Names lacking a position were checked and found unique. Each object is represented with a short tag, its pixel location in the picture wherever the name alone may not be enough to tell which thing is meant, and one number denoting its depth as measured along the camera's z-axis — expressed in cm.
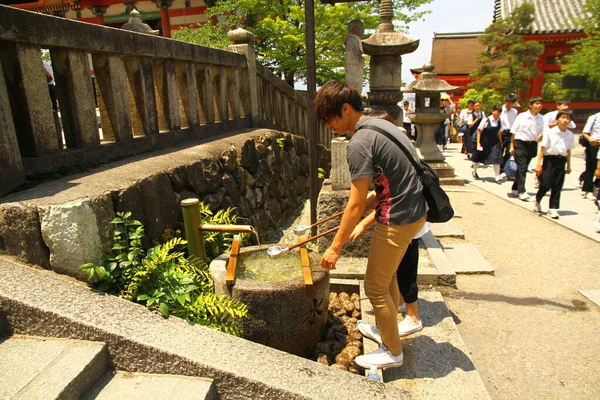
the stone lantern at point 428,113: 1032
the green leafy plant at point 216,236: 364
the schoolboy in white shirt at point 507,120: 941
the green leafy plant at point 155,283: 251
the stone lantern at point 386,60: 609
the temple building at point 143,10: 1641
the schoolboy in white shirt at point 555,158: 654
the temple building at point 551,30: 2022
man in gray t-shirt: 252
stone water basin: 281
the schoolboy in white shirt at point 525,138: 776
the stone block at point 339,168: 450
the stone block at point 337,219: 444
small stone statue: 498
